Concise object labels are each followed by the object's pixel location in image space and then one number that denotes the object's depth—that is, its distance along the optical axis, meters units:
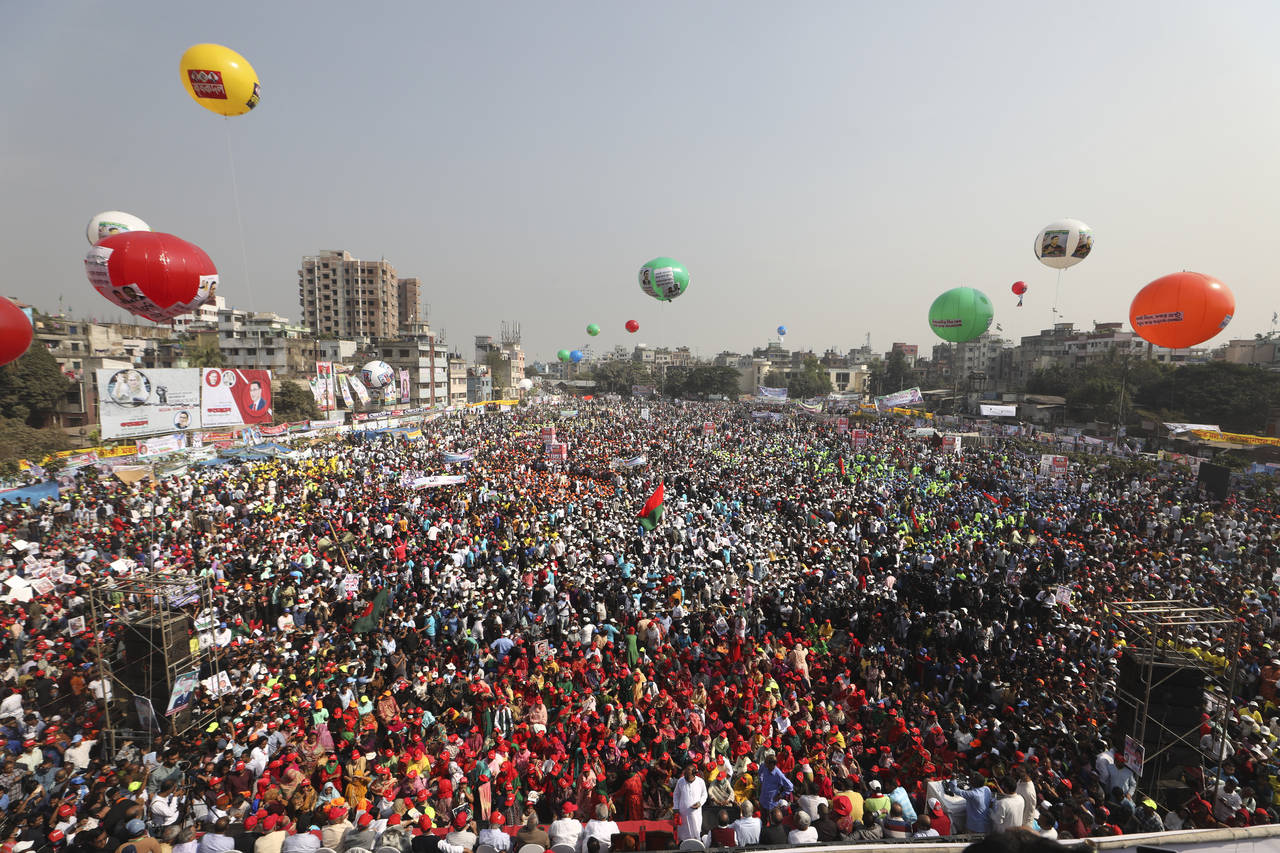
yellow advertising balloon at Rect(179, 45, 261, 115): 11.23
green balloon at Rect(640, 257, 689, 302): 20.94
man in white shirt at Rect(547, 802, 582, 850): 4.68
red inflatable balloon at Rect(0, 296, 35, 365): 9.41
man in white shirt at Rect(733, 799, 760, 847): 4.74
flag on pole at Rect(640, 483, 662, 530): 12.77
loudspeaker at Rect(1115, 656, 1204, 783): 5.57
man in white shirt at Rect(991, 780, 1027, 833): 4.95
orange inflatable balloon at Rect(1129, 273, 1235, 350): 12.52
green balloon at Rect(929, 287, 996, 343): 19.05
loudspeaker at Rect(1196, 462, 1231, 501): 16.17
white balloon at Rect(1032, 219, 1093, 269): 18.28
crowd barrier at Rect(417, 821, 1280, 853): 3.86
